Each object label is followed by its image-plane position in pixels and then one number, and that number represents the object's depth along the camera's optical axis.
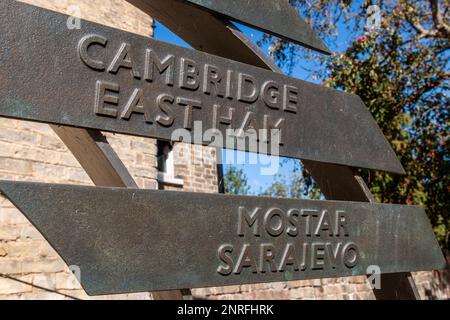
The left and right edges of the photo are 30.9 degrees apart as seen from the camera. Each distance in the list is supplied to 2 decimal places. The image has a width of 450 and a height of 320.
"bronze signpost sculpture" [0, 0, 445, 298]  0.97
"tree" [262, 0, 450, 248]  5.68
